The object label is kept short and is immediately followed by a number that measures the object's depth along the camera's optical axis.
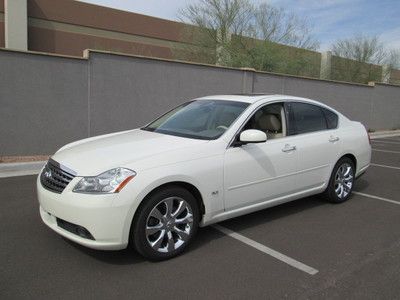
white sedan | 3.75
